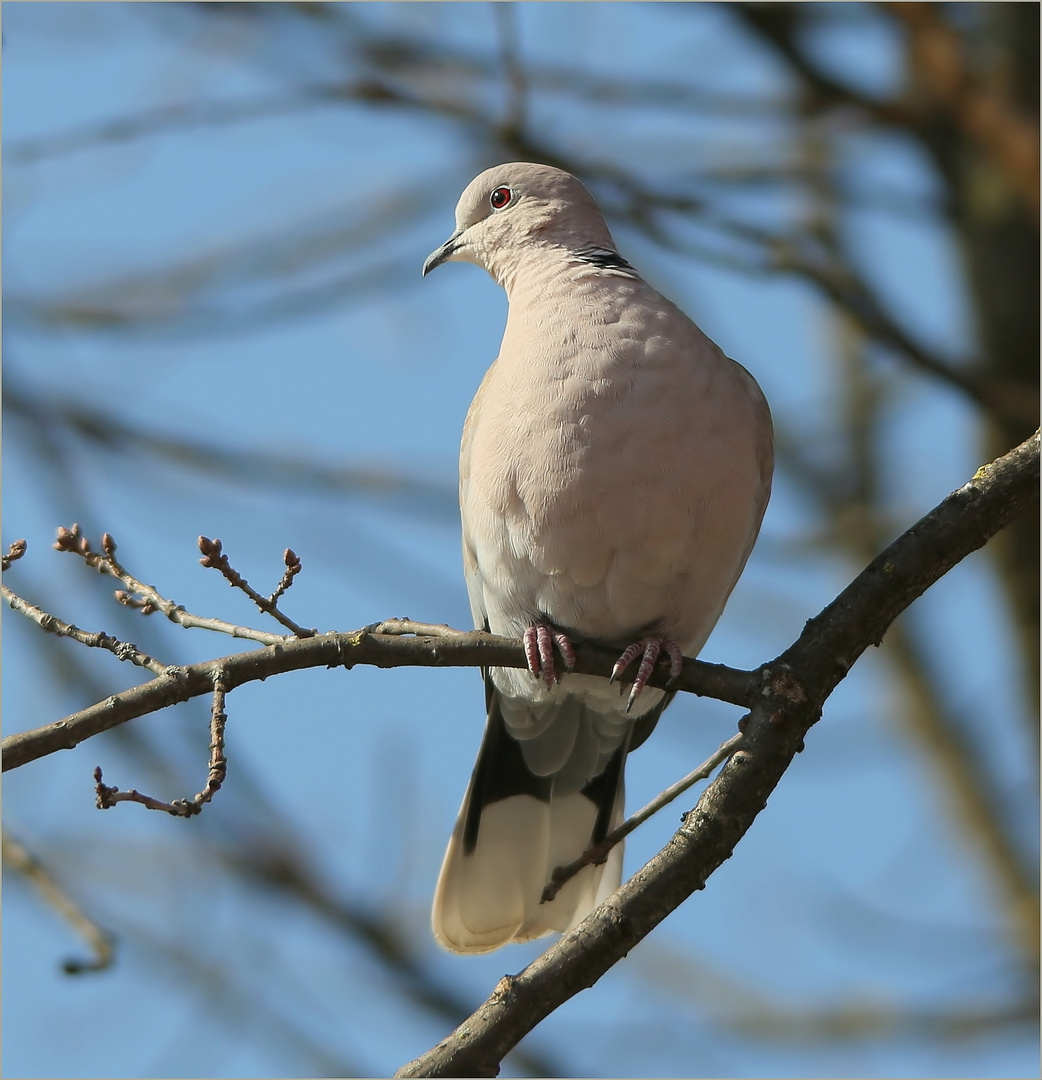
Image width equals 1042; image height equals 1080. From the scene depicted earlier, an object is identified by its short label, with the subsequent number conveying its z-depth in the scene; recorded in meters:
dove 6.64
